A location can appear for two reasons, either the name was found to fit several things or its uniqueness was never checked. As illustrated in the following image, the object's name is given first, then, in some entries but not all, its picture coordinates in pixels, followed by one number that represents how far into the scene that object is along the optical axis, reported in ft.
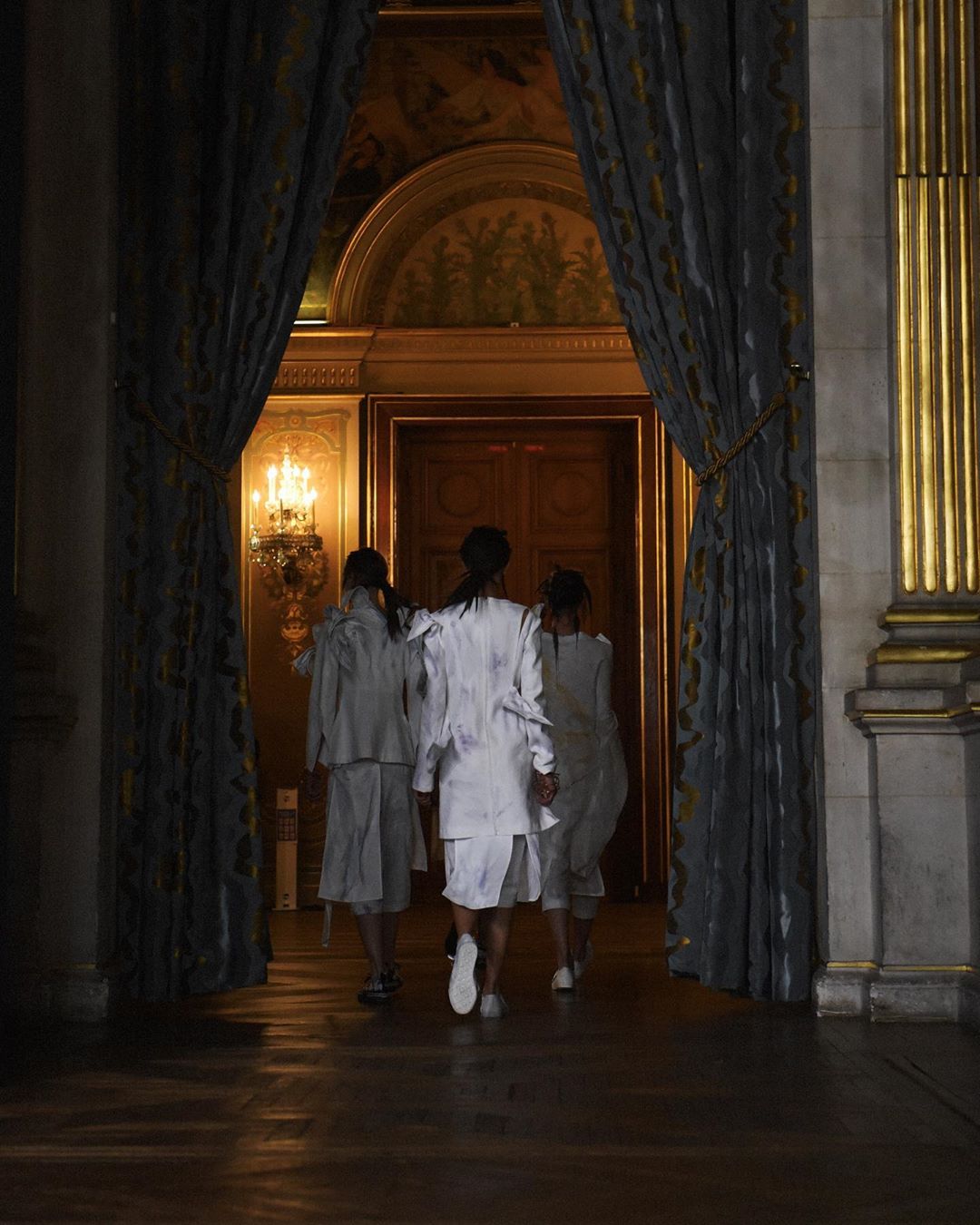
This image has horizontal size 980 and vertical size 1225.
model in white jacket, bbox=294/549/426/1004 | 19.79
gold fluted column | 18.02
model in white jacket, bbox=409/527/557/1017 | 18.57
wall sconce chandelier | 34.86
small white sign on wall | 34.37
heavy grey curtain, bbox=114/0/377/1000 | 18.88
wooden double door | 36.52
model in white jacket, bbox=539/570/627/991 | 21.59
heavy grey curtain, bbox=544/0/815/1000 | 18.58
